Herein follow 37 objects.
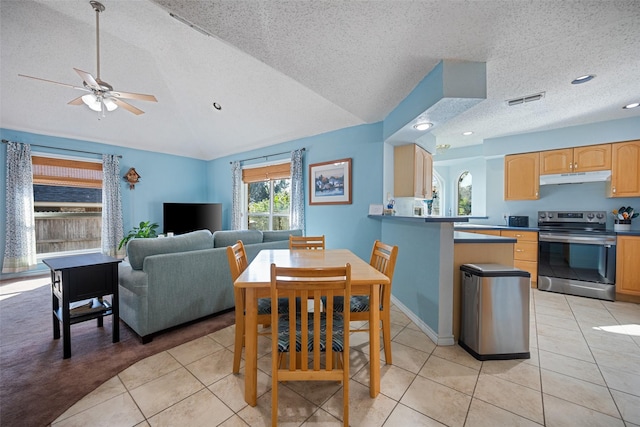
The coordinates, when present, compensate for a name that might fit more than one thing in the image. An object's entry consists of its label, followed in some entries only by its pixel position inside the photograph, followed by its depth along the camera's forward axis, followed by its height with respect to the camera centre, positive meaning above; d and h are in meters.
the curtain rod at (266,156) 4.72 +1.10
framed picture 3.86 +0.43
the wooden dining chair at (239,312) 1.71 -0.74
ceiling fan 2.41 +1.22
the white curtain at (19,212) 3.86 -0.05
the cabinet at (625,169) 3.22 +0.53
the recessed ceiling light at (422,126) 2.70 +0.94
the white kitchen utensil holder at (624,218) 3.30 -0.12
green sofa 2.15 -0.68
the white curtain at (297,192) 4.37 +0.30
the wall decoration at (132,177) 5.04 +0.65
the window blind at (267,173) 4.85 +0.76
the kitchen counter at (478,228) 3.79 -0.30
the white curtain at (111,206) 4.71 +0.05
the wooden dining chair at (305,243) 2.75 -0.38
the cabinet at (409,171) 3.44 +0.54
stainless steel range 3.17 -0.64
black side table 1.91 -0.65
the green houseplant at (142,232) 4.88 -0.47
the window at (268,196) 5.07 +0.29
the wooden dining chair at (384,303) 1.75 -0.70
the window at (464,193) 5.61 +0.36
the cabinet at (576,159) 3.41 +0.73
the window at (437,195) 6.05 +0.34
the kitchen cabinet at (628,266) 3.04 -0.71
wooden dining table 1.47 -0.60
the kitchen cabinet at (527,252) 3.66 -0.65
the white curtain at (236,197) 5.58 +0.27
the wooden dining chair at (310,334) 1.21 -0.65
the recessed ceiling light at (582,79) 2.29 +1.24
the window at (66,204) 4.30 +0.09
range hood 3.41 +0.46
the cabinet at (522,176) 3.94 +0.54
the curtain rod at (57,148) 3.86 +1.07
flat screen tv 5.23 -0.18
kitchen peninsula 2.15 -0.48
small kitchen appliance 4.12 -0.20
